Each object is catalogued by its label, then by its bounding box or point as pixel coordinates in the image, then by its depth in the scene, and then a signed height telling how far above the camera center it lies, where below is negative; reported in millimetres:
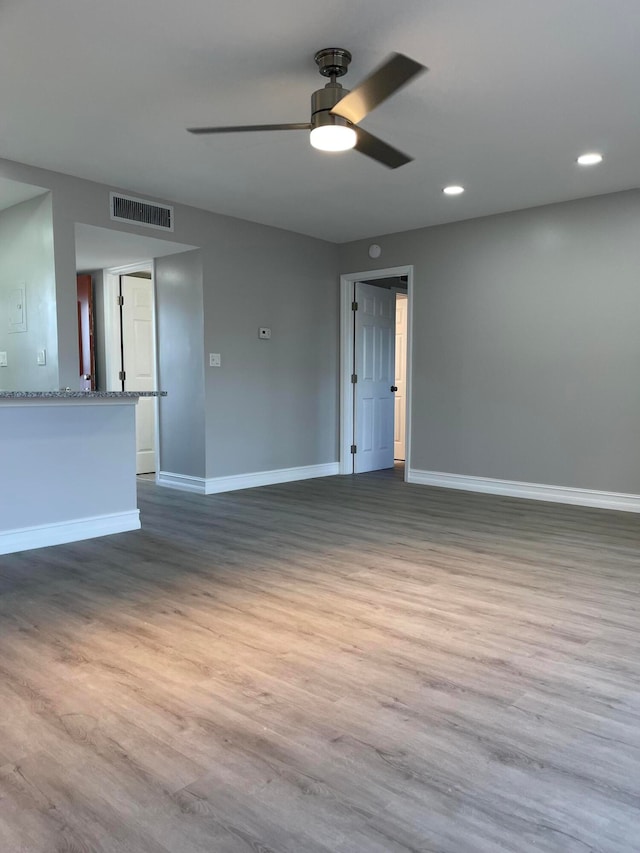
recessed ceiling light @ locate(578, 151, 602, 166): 3994 +1428
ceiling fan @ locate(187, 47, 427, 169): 2477 +1142
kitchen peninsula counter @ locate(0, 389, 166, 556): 3658 -593
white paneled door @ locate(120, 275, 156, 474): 6492 +231
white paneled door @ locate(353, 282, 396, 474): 6809 -33
